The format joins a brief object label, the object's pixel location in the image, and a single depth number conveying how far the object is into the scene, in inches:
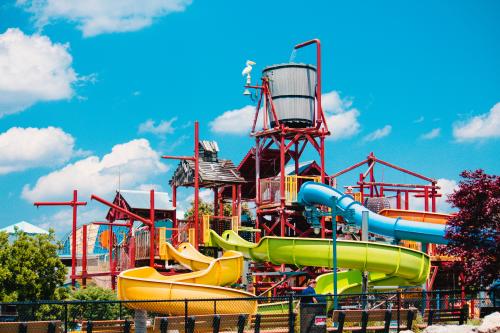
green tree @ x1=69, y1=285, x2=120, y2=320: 1469.0
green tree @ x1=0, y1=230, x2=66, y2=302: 1507.1
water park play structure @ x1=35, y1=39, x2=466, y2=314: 1311.5
